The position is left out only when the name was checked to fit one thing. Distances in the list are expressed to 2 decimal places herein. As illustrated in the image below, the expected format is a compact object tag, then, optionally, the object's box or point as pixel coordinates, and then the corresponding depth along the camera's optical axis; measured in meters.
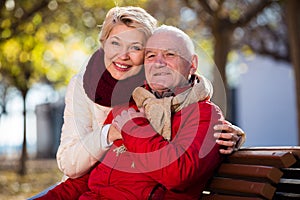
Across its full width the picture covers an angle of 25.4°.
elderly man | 3.29
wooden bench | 3.17
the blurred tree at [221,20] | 14.03
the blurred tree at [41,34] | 14.41
